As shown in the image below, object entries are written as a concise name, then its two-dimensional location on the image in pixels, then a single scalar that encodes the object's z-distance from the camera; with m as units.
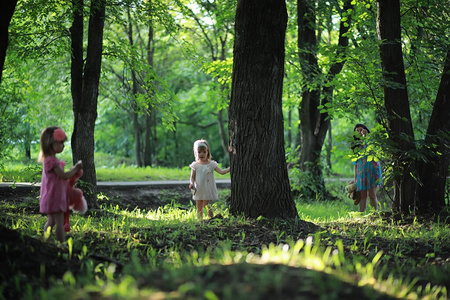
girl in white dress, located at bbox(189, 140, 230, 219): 9.15
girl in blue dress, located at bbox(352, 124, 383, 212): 10.53
